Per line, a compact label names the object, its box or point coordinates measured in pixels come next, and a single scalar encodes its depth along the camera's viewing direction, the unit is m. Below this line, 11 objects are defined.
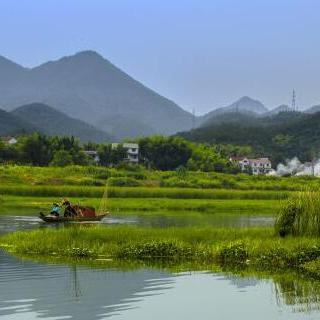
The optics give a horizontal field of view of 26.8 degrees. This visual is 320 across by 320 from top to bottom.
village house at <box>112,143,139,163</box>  150.95
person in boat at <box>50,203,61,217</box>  44.12
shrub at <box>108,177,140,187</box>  92.00
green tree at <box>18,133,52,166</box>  125.19
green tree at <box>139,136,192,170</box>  144.88
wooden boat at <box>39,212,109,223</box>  43.03
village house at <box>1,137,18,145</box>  154.51
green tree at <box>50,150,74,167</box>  120.12
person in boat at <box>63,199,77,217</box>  44.66
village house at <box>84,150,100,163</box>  145.18
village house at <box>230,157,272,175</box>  173.82
